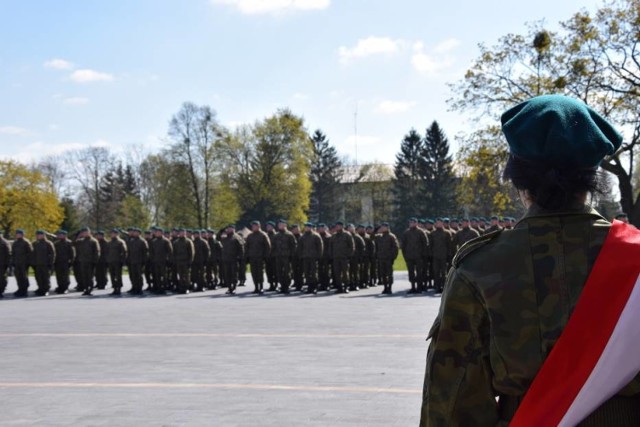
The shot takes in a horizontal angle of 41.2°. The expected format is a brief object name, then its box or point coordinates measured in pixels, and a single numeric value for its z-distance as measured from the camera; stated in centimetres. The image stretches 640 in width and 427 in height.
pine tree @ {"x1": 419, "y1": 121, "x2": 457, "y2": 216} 7494
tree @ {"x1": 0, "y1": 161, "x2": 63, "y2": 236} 5722
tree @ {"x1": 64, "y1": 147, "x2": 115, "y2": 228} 8312
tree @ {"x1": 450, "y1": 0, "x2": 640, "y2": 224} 3347
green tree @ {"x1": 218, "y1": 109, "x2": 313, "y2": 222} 6794
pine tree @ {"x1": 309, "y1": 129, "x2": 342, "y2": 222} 8438
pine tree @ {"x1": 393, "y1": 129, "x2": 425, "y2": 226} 7631
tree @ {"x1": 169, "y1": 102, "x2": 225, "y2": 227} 6562
